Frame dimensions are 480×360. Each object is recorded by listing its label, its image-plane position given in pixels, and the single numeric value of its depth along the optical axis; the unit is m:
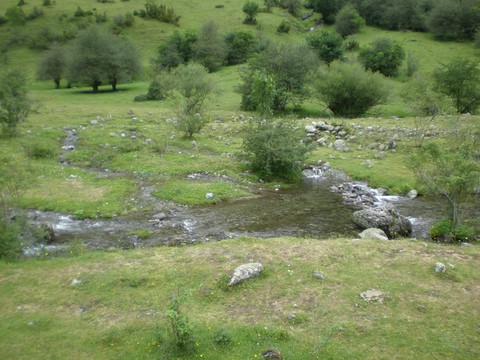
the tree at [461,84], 49.56
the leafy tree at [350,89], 51.78
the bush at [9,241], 17.11
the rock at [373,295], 13.80
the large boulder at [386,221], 21.55
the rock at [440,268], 15.44
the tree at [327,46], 76.56
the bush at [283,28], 103.25
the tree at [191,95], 42.19
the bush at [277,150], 31.28
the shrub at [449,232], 20.12
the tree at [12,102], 37.72
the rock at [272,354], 11.03
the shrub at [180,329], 11.03
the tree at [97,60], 68.44
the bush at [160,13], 106.71
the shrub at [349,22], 98.69
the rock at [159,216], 23.70
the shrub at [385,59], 71.94
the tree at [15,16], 102.25
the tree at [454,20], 88.94
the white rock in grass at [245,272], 14.77
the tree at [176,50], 82.94
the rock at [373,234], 19.68
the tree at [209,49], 85.12
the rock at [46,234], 19.67
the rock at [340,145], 39.66
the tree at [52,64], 74.12
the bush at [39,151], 33.56
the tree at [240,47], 89.44
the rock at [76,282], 15.12
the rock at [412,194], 28.02
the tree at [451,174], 19.42
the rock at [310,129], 43.38
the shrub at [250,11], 106.88
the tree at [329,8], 112.12
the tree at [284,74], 56.12
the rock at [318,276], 15.16
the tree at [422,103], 38.09
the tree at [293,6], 119.25
